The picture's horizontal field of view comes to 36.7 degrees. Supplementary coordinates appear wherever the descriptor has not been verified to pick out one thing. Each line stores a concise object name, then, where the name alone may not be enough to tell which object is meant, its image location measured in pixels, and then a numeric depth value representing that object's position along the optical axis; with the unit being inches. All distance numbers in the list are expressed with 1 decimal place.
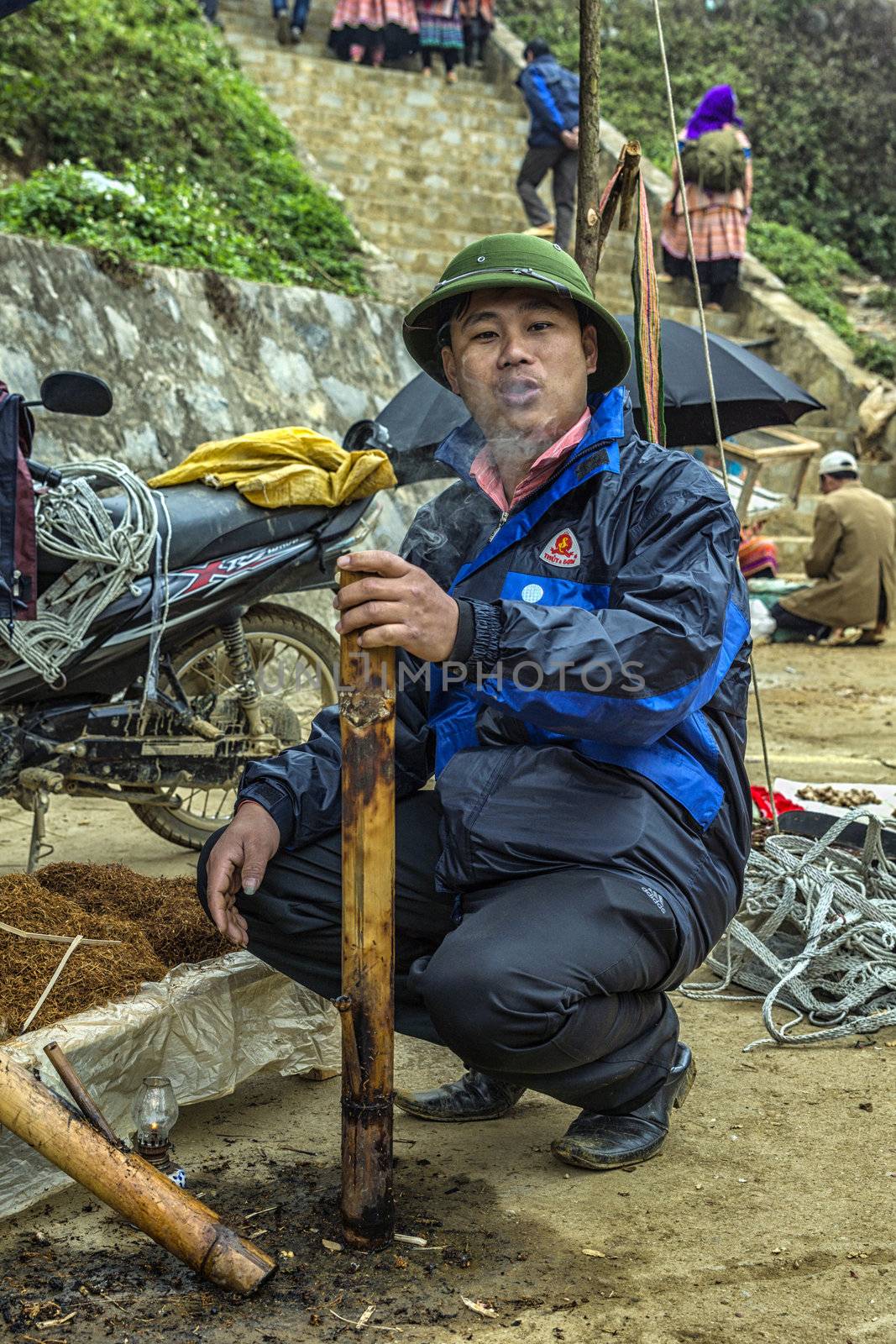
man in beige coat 393.1
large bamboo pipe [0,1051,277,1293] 84.4
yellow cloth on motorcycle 176.9
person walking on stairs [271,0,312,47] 663.1
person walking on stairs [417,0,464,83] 661.3
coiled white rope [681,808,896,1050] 135.3
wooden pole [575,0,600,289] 155.5
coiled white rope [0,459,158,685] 159.3
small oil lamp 96.6
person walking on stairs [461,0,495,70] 679.7
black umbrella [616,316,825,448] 243.9
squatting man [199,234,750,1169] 89.0
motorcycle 165.2
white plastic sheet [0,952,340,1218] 97.1
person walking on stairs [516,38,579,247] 495.8
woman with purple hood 522.0
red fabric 189.2
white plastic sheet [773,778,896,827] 187.8
